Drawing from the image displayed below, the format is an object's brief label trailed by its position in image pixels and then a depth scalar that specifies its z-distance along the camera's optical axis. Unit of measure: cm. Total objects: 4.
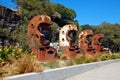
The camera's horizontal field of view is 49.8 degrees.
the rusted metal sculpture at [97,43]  1514
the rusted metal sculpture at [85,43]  1322
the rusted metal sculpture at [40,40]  861
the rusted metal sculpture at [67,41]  1111
